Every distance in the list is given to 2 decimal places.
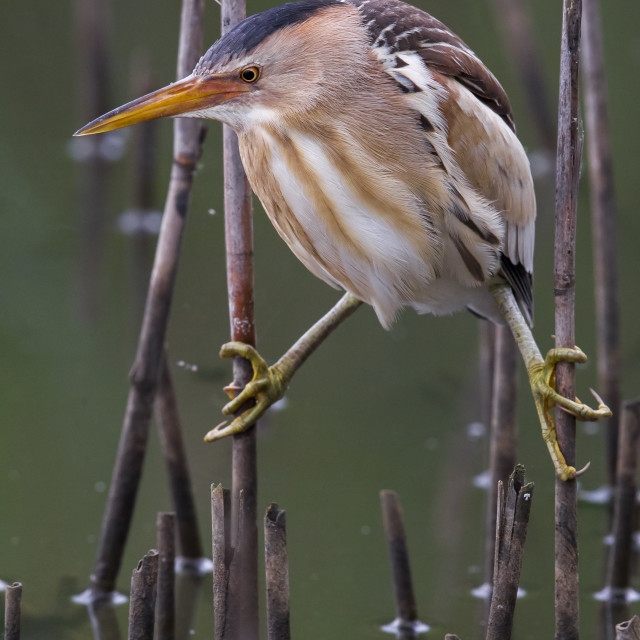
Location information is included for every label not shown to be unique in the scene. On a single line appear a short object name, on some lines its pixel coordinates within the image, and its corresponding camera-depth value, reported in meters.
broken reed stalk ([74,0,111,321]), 9.80
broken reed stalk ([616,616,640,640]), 3.45
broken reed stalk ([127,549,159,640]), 3.89
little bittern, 3.99
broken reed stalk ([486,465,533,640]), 3.70
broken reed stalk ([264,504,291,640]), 3.78
